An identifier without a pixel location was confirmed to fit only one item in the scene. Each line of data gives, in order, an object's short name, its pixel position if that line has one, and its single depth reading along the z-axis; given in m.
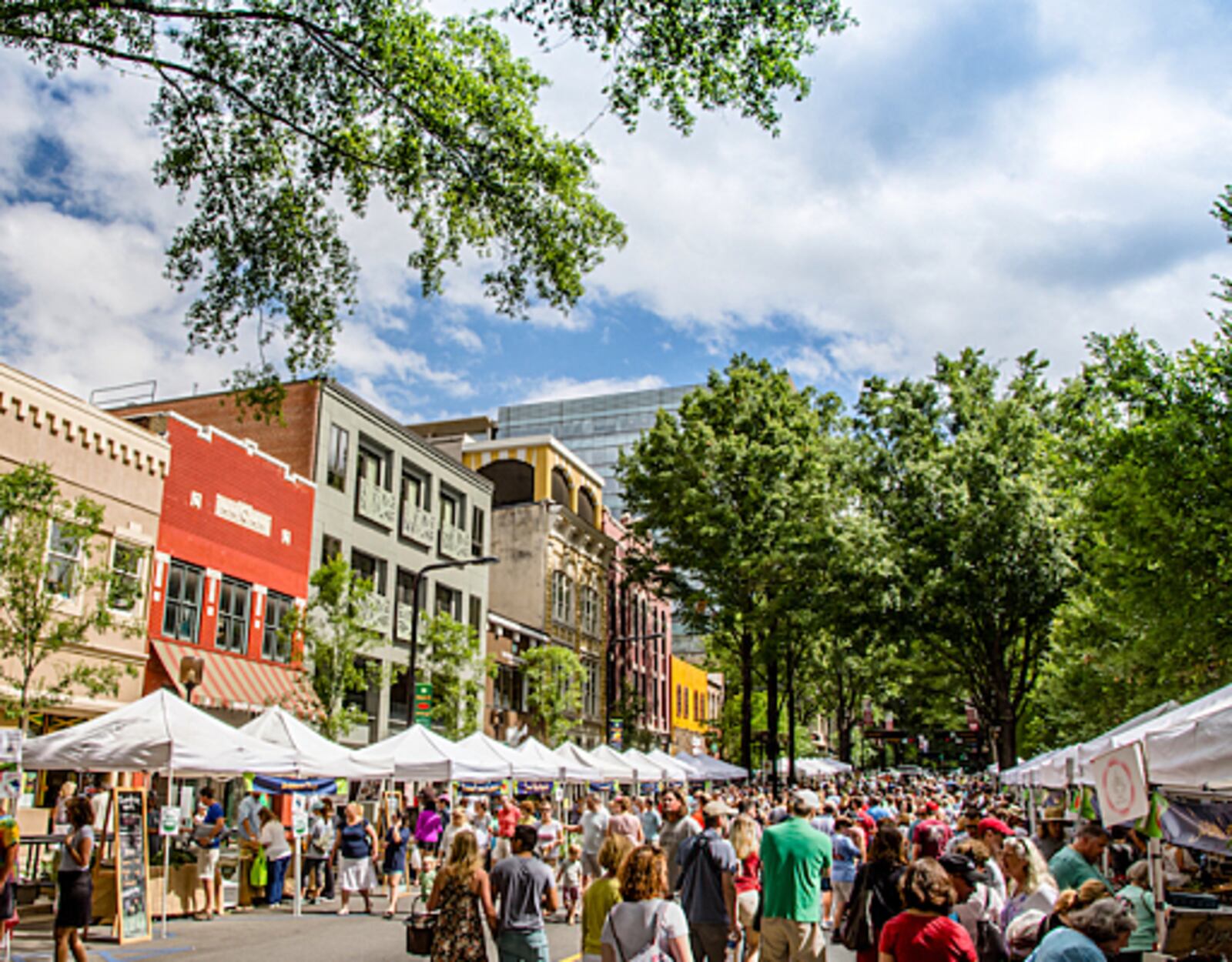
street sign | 26.52
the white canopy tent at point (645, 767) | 30.36
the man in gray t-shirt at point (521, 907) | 7.23
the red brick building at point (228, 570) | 24.20
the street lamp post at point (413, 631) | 25.96
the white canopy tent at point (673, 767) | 32.88
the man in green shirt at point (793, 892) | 8.19
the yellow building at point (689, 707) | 69.06
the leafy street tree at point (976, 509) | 28.59
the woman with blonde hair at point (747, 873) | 10.48
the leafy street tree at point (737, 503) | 39.34
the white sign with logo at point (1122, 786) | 8.15
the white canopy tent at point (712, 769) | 38.88
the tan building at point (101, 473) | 20.16
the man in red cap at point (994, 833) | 8.88
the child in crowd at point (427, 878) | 16.64
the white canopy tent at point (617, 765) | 28.11
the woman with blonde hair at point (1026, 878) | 6.64
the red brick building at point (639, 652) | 55.53
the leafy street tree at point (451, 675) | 32.69
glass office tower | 108.75
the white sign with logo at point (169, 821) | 14.31
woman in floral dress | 7.05
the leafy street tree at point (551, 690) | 41.91
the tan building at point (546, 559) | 46.47
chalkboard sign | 13.02
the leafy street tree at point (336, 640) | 26.31
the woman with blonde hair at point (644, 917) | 5.86
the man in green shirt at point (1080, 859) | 7.89
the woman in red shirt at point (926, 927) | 5.25
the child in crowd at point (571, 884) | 16.48
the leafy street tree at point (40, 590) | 17.02
